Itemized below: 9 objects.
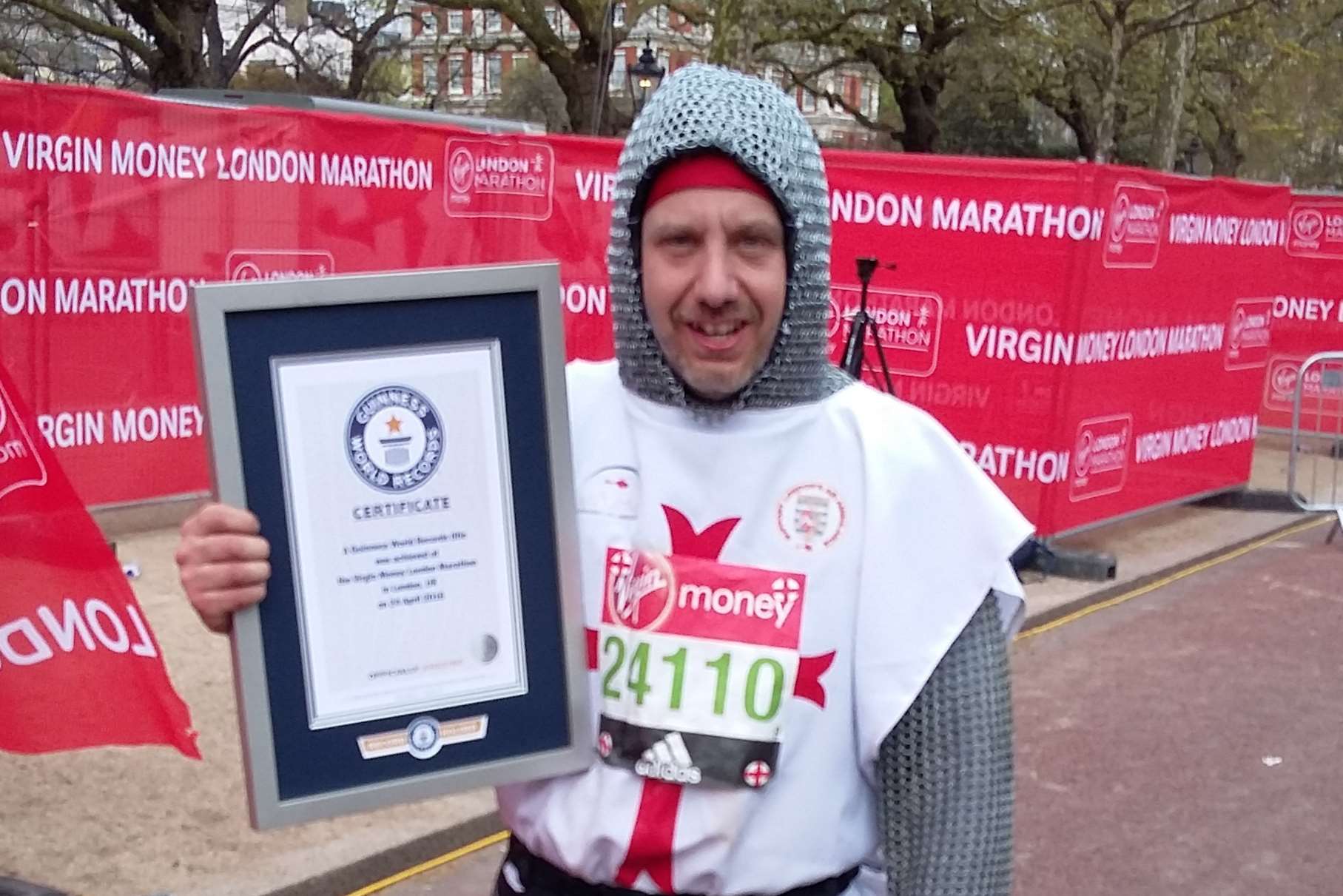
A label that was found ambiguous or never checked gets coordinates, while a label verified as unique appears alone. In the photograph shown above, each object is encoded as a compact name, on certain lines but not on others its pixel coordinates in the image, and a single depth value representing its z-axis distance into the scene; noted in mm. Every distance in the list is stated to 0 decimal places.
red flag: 3572
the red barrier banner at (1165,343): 8289
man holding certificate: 1718
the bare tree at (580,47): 22188
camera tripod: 7332
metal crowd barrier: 10820
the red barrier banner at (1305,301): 13797
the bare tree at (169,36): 20328
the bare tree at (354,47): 26531
